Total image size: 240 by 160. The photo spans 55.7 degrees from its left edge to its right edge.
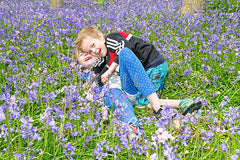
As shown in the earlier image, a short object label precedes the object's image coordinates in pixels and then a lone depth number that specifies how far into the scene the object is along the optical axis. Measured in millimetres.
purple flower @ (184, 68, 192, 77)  3498
